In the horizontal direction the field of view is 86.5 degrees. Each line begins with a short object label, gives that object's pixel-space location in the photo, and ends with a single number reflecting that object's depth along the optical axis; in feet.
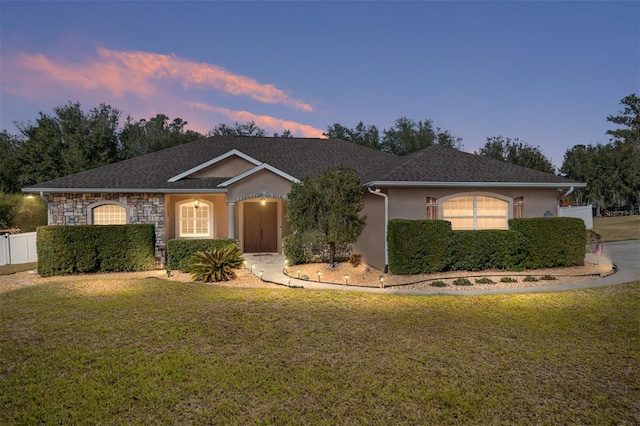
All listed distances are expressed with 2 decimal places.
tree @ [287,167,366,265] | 40.73
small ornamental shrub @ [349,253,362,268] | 44.24
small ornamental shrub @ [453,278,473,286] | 34.14
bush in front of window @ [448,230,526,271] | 39.63
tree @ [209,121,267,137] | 135.82
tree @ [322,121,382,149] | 135.44
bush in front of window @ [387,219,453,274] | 37.93
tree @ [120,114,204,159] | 114.21
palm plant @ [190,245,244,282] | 38.01
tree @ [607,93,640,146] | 159.22
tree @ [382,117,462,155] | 136.67
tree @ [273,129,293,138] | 140.81
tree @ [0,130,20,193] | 96.73
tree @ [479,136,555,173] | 130.31
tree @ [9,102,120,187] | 96.84
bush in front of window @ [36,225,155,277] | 41.65
